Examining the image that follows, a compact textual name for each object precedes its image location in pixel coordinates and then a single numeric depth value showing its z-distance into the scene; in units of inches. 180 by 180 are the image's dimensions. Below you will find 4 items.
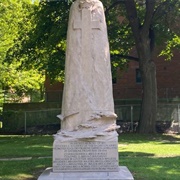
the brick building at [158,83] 1491.1
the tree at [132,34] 948.6
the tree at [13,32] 1120.2
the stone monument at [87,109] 297.3
